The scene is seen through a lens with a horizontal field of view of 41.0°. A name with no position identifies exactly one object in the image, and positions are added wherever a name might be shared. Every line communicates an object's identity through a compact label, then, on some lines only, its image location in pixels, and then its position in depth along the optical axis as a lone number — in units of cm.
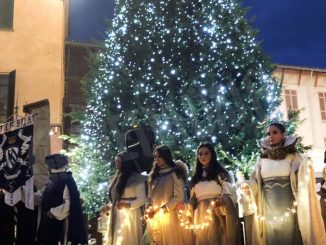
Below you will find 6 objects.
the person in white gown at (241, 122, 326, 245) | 507
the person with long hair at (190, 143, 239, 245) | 551
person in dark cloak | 633
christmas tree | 944
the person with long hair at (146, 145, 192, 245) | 596
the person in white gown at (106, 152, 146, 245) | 646
